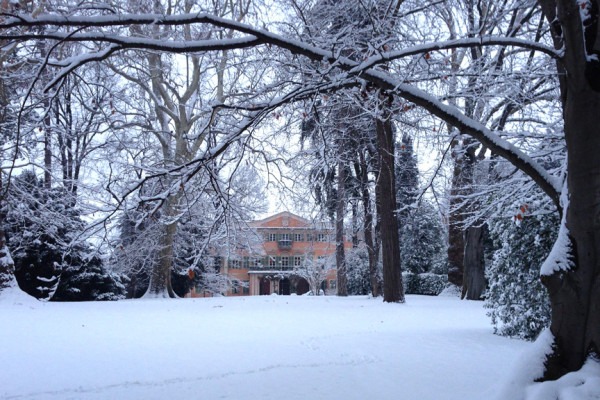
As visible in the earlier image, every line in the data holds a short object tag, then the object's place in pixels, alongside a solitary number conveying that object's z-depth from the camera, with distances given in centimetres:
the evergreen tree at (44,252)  1371
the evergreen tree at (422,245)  2581
